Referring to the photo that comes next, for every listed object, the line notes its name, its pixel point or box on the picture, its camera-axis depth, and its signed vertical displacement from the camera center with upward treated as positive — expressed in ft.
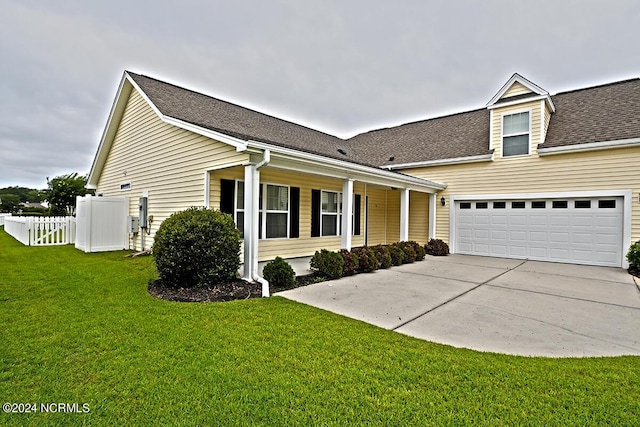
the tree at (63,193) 82.43 +5.12
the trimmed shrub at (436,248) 38.40 -3.82
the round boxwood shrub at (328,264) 24.00 -3.74
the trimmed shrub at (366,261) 26.71 -3.90
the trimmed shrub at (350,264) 25.35 -3.94
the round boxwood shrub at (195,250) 19.43 -2.26
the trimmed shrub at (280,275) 21.07 -4.07
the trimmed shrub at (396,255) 30.42 -3.77
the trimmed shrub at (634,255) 27.50 -3.14
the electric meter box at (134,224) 35.04 -1.22
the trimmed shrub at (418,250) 33.84 -3.69
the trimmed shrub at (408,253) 32.09 -3.76
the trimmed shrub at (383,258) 28.86 -3.88
